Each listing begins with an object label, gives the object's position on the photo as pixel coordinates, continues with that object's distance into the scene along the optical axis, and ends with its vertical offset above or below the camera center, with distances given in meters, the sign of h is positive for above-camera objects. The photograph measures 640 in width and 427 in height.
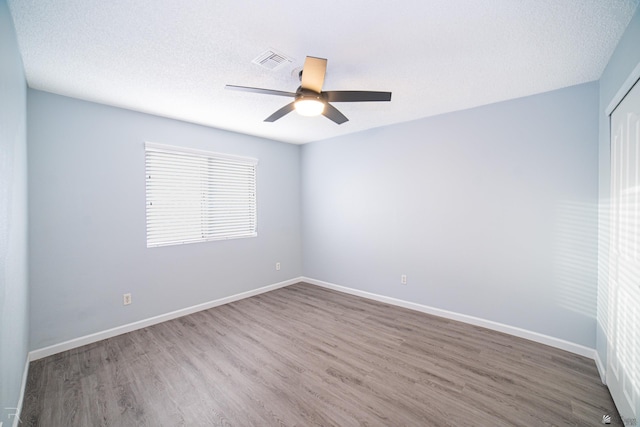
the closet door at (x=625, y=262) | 1.56 -0.37
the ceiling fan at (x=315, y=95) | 1.77 +0.89
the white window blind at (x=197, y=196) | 3.22 +0.24
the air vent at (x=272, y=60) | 1.94 +1.20
